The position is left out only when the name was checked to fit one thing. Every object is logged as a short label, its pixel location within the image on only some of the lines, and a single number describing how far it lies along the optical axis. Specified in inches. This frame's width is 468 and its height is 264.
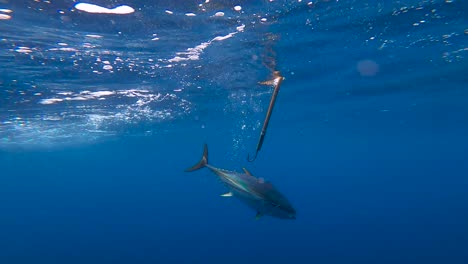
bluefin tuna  177.9
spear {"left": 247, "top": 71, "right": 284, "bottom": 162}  177.0
